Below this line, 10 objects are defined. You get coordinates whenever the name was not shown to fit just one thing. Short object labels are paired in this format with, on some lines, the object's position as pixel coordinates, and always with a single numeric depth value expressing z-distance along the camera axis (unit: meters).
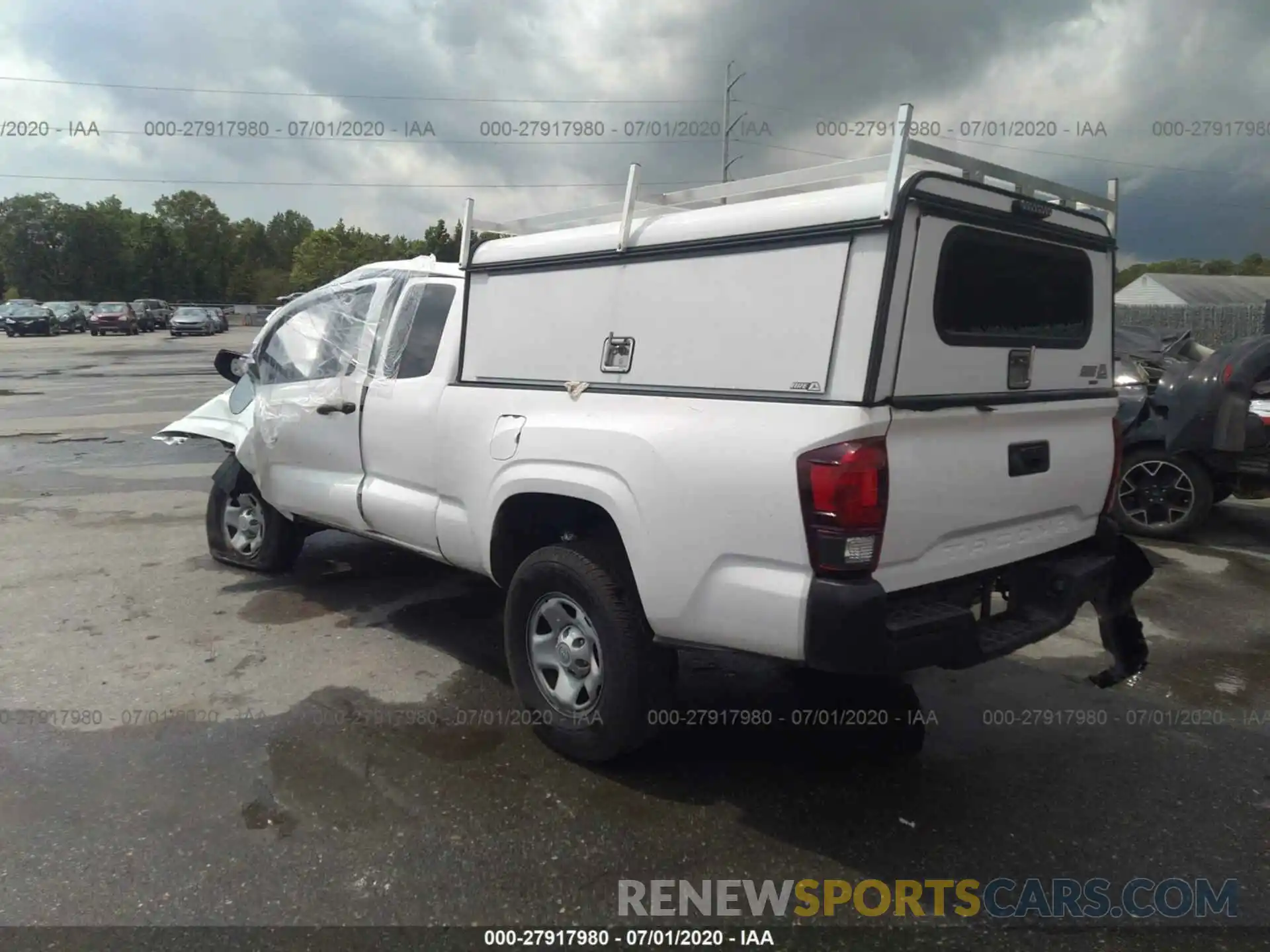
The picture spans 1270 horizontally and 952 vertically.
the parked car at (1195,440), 6.73
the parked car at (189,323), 45.50
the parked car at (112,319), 45.53
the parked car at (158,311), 51.44
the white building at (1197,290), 54.26
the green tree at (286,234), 106.31
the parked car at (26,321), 43.56
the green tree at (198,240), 84.06
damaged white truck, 2.95
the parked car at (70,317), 47.38
